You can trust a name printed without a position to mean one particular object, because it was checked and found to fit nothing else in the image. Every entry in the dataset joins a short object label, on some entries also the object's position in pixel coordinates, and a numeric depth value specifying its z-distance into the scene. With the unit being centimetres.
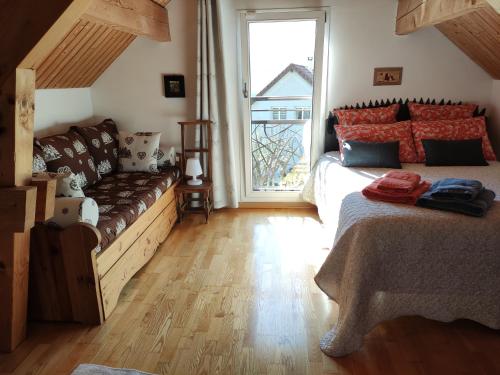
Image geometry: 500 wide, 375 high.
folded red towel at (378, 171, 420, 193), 200
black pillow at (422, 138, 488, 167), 296
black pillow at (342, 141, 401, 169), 299
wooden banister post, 143
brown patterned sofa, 190
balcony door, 333
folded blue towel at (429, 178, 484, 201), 183
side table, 329
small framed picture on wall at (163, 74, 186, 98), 347
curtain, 319
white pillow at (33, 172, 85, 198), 202
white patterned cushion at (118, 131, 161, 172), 327
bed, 173
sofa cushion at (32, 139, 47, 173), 230
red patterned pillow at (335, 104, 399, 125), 333
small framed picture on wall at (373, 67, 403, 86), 336
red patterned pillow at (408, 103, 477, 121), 328
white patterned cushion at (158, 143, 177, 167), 340
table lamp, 328
